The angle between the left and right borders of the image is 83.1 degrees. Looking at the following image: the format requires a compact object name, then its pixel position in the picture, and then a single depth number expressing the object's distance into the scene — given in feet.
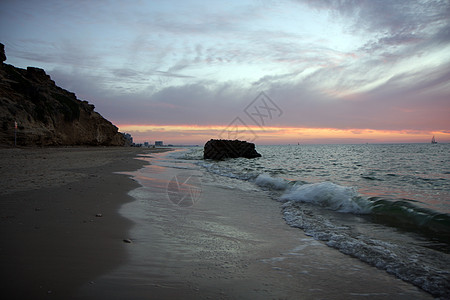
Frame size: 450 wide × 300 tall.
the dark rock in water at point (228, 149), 95.66
